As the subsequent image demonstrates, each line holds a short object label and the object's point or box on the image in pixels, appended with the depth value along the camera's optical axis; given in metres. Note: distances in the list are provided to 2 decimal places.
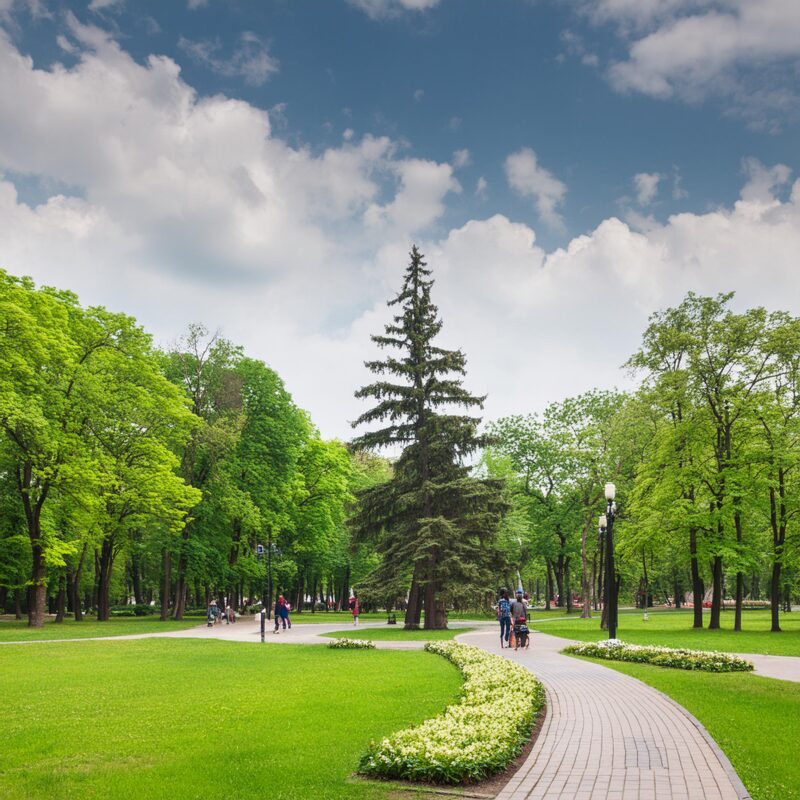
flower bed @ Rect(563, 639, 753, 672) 16.28
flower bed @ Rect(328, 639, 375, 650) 23.84
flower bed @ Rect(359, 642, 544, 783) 7.33
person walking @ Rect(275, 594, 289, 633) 34.07
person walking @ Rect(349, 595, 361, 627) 36.67
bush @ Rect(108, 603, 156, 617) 52.87
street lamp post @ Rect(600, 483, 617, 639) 20.77
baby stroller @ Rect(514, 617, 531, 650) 22.86
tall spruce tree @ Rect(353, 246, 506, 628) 32.97
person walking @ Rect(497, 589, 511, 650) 23.75
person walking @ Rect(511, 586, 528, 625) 23.12
